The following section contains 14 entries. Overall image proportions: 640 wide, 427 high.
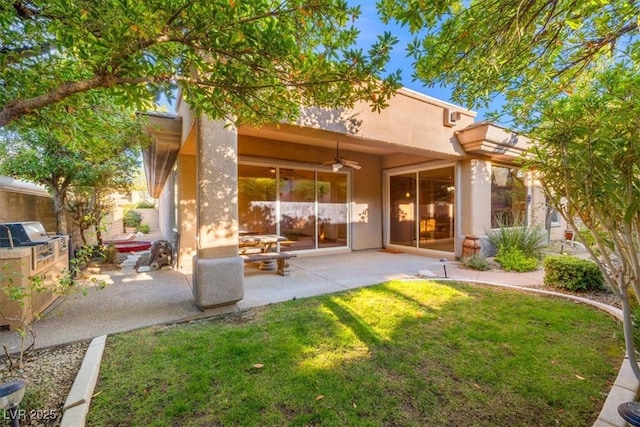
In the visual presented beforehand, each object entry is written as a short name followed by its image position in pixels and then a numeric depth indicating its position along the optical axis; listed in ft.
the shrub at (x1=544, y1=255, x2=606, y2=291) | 17.40
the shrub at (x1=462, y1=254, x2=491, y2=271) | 24.67
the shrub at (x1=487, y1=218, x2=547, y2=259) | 26.48
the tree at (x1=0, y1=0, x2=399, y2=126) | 6.42
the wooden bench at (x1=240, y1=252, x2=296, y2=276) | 21.08
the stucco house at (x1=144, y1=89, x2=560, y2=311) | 14.28
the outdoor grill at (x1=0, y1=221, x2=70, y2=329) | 12.09
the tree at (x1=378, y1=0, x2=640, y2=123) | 9.27
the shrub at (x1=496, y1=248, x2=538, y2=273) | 24.23
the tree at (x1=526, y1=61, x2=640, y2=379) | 6.92
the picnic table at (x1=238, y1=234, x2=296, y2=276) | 21.54
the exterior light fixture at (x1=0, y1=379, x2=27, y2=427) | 5.48
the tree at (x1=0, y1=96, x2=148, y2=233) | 20.41
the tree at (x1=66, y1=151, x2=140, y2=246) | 25.11
